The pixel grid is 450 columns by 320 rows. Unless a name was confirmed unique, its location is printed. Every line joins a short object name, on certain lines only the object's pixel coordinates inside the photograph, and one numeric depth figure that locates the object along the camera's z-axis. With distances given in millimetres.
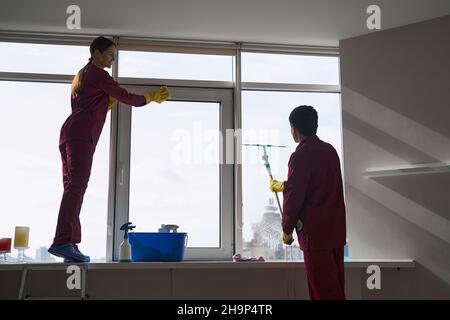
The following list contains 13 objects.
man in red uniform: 2691
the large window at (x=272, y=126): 3826
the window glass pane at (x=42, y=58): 3777
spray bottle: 3393
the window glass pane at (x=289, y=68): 4007
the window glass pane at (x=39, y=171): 3627
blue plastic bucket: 3377
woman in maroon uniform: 3143
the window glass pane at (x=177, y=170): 3775
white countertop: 3200
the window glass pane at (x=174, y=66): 3875
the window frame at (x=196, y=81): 3744
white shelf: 3477
